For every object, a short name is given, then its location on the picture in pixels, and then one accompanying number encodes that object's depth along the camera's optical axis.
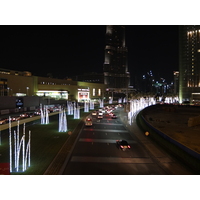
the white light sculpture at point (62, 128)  36.11
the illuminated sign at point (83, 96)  128.75
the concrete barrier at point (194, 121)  47.72
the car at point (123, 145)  24.14
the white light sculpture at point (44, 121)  45.19
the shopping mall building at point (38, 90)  72.94
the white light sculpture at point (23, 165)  17.27
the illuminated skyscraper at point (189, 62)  130.00
